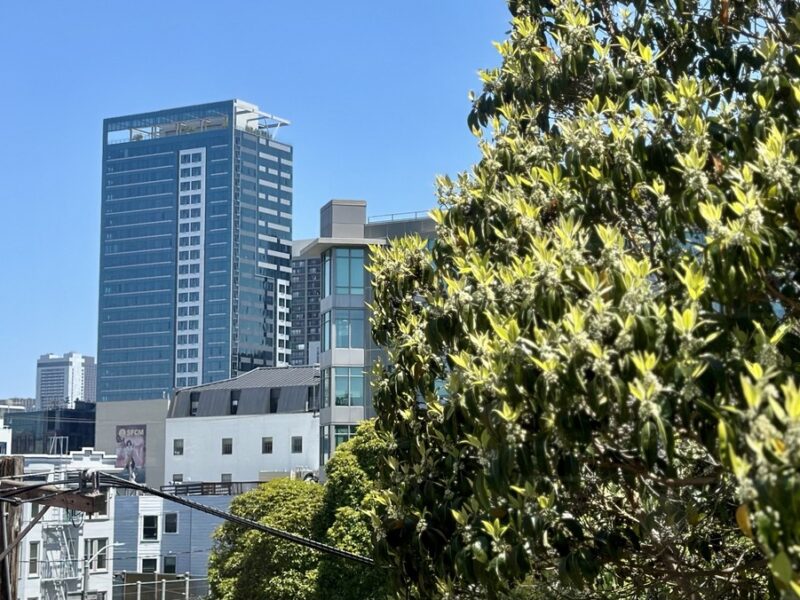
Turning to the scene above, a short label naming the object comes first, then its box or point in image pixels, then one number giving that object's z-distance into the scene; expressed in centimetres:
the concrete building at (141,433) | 11838
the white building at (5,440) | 8650
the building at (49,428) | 15862
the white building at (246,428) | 8206
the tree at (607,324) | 625
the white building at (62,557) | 5172
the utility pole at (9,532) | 1363
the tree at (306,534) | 2988
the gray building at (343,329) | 4875
